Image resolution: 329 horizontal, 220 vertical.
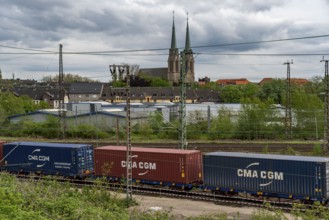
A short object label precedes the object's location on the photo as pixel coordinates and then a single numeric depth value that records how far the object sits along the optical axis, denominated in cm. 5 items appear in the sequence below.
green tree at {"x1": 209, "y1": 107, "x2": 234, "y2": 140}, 5472
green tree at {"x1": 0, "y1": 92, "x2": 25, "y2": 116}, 7200
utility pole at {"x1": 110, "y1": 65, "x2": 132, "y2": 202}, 2337
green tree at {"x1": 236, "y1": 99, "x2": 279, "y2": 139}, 5425
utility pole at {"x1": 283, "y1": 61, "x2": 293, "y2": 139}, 4974
